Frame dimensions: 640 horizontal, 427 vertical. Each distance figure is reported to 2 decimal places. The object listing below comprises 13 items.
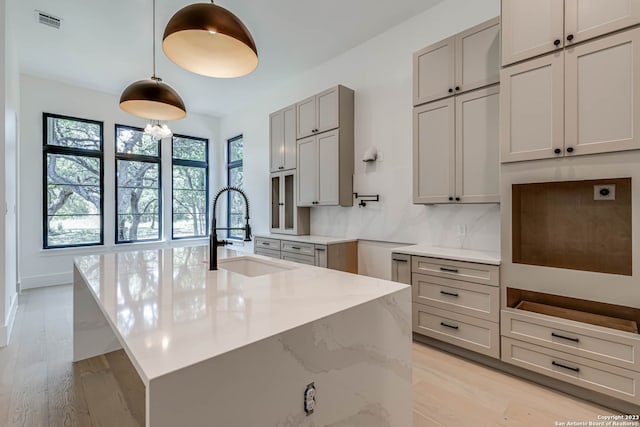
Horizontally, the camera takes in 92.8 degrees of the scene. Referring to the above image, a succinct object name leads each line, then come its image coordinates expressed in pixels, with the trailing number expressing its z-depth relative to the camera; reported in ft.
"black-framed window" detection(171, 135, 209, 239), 19.98
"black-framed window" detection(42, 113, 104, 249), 15.74
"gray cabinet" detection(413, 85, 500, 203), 7.98
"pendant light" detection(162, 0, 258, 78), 4.59
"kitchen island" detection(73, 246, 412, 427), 2.46
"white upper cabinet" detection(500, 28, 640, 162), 5.71
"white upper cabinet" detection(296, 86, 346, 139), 12.02
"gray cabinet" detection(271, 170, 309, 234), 14.05
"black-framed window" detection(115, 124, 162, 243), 17.87
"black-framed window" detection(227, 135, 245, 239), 19.62
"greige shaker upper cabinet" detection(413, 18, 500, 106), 7.93
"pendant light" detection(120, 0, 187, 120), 7.04
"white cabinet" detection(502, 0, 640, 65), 5.79
